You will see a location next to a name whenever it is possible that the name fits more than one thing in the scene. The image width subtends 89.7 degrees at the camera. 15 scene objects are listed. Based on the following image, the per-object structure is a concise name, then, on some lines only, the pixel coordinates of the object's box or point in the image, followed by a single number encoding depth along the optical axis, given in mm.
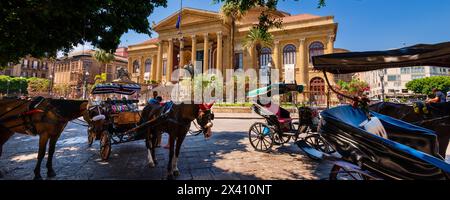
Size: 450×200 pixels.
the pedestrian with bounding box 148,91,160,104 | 7184
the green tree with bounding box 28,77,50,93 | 55750
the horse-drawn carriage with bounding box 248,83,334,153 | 6520
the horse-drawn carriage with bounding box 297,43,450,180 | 2578
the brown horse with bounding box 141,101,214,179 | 4785
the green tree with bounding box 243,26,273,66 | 32031
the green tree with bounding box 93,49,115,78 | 42188
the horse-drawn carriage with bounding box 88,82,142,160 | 5852
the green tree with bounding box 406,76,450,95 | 51094
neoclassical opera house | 37844
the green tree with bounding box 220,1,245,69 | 31591
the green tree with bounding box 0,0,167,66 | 5227
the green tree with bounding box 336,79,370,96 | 34947
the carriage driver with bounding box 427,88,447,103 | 6135
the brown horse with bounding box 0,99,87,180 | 4410
